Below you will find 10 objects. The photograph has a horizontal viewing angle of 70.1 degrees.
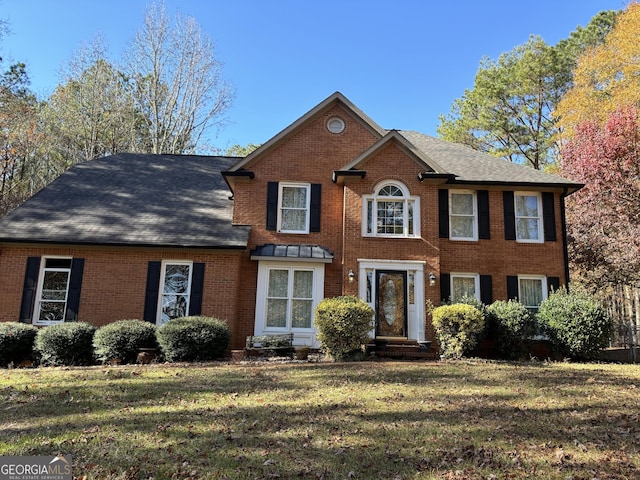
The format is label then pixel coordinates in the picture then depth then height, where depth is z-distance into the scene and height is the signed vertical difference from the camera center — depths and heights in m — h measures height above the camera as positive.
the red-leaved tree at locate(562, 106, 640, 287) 18.19 +5.18
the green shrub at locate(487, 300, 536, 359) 13.02 -0.08
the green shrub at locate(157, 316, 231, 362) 11.61 -0.63
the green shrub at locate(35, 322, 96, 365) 11.69 -0.86
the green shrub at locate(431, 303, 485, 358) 12.26 -0.10
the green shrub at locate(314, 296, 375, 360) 11.66 -0.18
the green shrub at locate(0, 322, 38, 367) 11.70 -0.84
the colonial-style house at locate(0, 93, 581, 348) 13.80 +2.42
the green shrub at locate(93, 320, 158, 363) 11.68 -0.72
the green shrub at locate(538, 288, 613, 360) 12.68 +0.03
